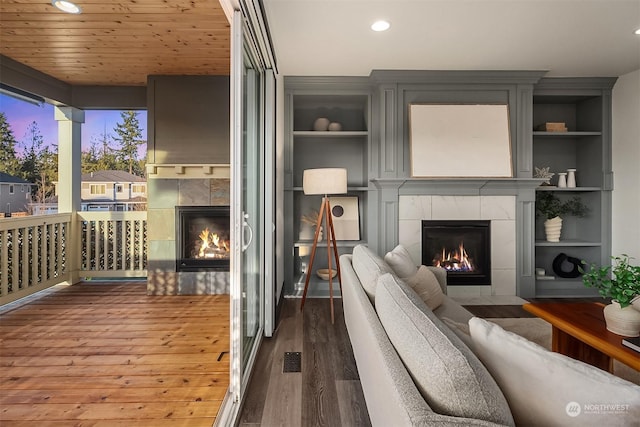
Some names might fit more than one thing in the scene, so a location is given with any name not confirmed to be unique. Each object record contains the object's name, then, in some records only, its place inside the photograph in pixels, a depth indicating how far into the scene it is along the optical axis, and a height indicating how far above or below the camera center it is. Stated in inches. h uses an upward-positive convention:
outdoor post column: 173.9 +21.1
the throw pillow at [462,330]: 46.3 -21.5
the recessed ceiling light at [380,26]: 112.6 +60.0
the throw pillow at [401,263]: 93.9 -13.6
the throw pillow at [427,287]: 92.0 -19.5
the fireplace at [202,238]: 163.8 -12.1
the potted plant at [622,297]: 73.0 -17.5
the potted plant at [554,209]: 168.4 +1.8
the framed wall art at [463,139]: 157.5 +32.7
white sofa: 33.1 -17.4
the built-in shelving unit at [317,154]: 163.5 +29.1
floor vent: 93.8 -41.0
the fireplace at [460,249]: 160.6 -16.6
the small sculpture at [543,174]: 165.0 +18.2
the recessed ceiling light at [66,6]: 101.7 +60.0
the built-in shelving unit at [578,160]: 164.7 +26.0
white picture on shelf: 173.3 -2.2
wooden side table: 69.2 -26.0
